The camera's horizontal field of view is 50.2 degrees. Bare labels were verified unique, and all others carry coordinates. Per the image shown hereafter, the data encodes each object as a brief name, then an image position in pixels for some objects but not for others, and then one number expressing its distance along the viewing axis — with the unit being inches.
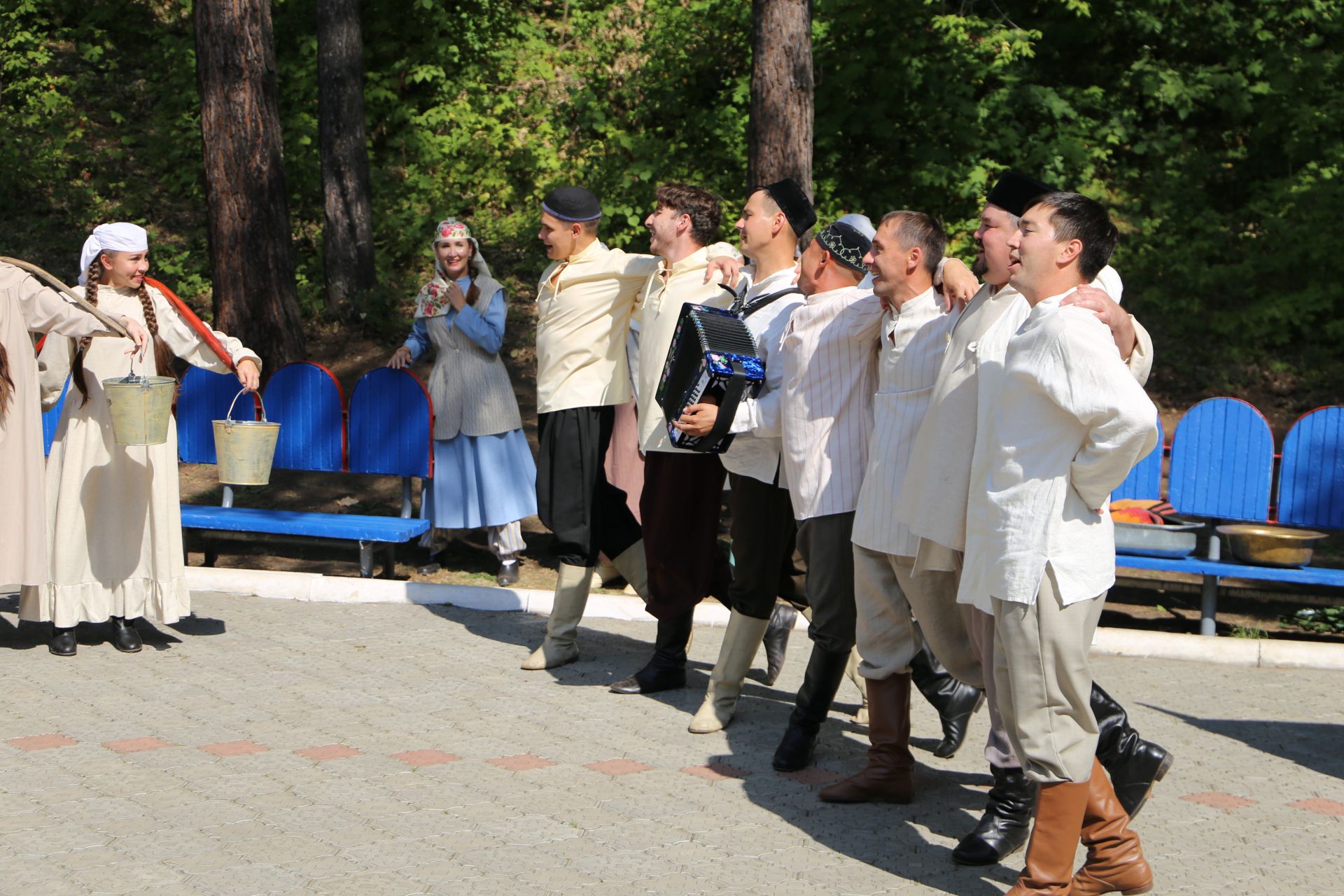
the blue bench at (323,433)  341.1
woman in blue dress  356.8
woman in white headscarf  276.2
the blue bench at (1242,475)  306.5
